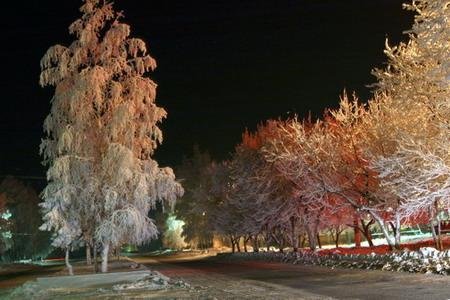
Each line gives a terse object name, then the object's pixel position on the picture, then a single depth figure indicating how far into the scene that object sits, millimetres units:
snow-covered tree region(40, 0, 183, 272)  26609
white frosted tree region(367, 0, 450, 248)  16234
